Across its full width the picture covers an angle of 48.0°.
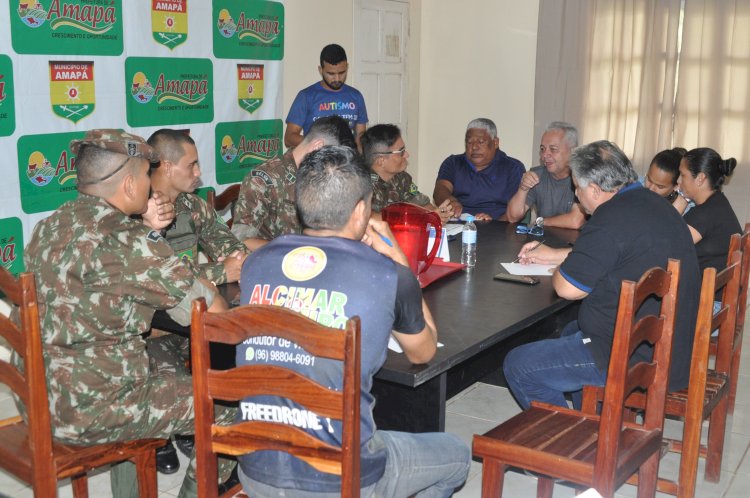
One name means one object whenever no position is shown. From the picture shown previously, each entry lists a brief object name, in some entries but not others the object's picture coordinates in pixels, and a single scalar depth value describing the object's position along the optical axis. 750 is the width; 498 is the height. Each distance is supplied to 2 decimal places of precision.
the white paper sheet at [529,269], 2.94
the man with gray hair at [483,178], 4.66
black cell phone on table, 2.79
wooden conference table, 2.05
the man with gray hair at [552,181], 4.21
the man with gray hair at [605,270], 2.46
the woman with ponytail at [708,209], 3.38
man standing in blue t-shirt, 5.18
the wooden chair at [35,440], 1.88
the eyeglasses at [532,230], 3.74
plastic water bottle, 3.05
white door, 6.01
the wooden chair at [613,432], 1.98
